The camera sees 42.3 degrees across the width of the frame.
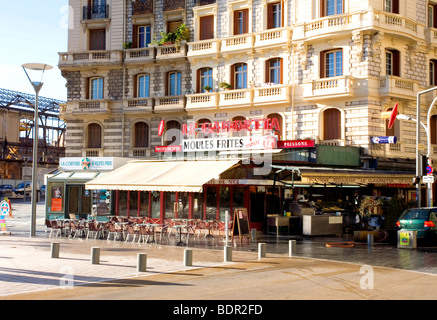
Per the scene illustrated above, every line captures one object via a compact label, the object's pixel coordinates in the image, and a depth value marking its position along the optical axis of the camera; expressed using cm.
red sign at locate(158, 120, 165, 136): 3453
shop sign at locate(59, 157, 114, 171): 3131
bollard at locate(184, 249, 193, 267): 1586
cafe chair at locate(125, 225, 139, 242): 2396
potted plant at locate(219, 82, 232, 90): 3319
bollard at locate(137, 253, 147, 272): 1475
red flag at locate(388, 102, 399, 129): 2855
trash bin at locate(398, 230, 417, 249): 2080
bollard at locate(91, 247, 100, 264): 1614
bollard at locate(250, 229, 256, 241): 2391
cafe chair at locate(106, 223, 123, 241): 2495
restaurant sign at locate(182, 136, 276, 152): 2709
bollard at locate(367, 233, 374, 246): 2175
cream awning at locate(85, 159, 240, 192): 2381
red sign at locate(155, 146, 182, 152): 3135
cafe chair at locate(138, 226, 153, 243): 2355
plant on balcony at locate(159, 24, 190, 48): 3538
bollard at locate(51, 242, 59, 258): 1745
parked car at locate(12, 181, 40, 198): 6968
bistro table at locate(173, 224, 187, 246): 2241
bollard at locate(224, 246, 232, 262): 1709
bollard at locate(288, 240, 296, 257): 1852
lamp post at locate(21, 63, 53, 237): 2442
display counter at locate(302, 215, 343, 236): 2563
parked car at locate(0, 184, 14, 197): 6800
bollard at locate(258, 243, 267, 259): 1783
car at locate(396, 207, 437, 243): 2117
